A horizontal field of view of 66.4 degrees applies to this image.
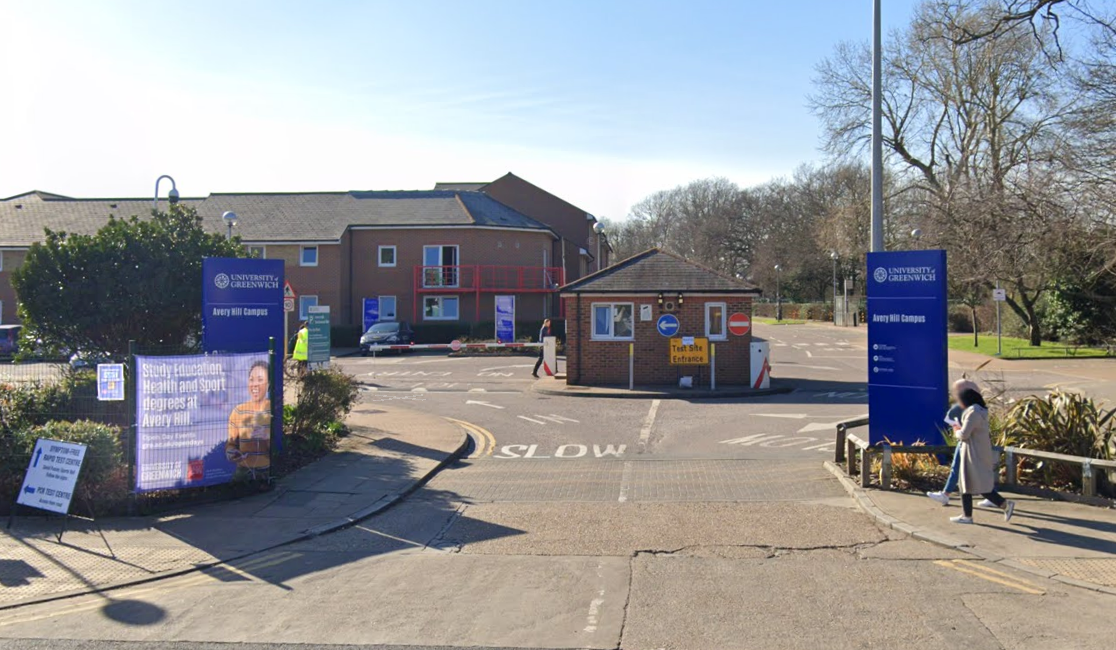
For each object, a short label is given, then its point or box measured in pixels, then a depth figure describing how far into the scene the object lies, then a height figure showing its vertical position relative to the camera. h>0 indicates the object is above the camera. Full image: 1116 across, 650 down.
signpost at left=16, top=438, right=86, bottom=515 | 8.42 -1.47
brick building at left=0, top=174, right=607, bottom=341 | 44.00 +4.15
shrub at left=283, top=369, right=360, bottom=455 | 13.21 -1.37
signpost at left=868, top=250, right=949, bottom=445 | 10.45 -0.29
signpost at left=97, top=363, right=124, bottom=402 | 9.38 -0.58
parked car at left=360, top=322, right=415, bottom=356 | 38.44 -0.39
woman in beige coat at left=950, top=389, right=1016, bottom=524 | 8.48 -1.35
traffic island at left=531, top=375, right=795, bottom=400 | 21.28 -1.70
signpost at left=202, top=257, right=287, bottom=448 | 11.75 +0.32
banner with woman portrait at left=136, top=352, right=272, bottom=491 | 9.32 -1.05
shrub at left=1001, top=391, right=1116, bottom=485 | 9.75 -1.26
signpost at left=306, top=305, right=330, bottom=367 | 17.17 -0.15
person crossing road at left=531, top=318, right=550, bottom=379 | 26.52 -0.18
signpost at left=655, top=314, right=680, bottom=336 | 22.72 +0.01
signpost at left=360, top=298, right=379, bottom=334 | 44.88 +0.82
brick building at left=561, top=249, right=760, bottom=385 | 22.75 +0.14
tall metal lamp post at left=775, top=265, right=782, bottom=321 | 76.56 +2.93
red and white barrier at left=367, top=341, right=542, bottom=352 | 35.16 -0.79
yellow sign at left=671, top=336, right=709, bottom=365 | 22.27 -0.70
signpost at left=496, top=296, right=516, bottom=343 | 40.59 +0.37
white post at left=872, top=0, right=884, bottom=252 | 13.34 +2.97
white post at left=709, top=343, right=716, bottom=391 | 22.16 -1.05
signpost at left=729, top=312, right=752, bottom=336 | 22.56 +0.02
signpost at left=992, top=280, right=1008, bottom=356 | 32.81 +1.08
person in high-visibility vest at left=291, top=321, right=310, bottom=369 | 19.86 -0.44
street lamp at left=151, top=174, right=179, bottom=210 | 17.56 +2.86
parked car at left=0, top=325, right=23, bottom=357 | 34.12 -0.37
